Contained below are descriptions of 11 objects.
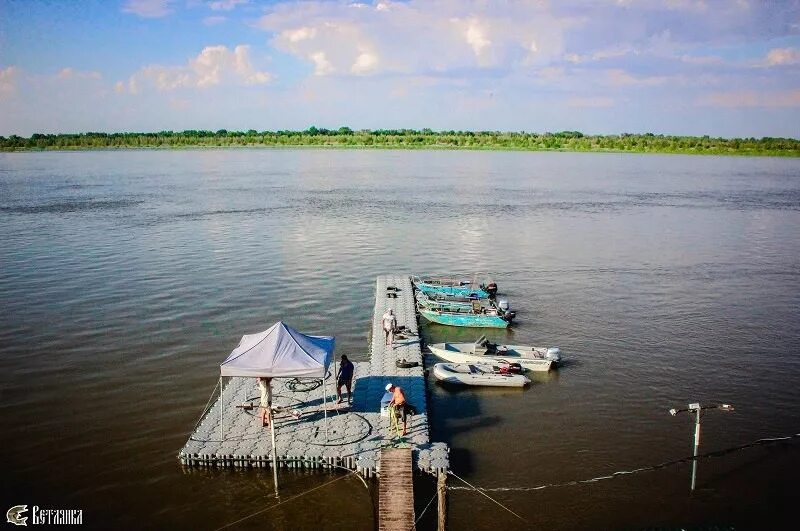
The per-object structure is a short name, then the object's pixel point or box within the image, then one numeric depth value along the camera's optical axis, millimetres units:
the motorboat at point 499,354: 24469
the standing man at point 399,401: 17547
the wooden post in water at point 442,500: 13383
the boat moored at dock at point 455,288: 33312
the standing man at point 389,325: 25297
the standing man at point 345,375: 19078
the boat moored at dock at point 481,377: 23172
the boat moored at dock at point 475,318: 29750
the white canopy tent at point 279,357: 17188
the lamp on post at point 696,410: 16469
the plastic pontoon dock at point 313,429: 17047
